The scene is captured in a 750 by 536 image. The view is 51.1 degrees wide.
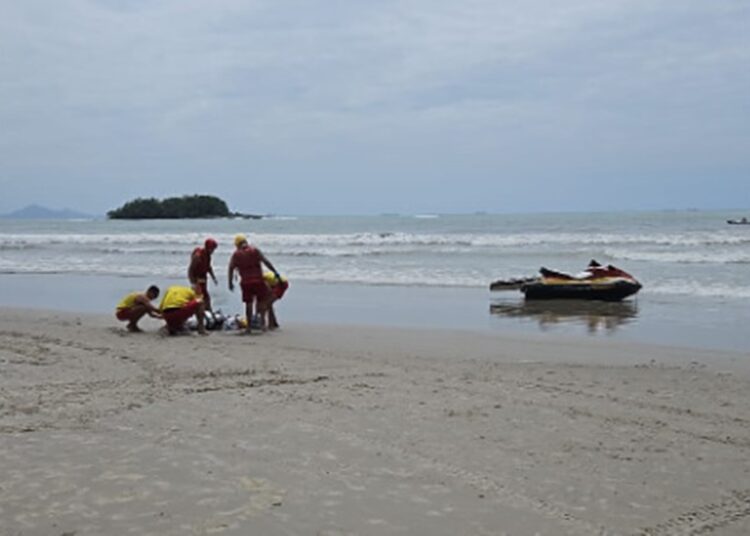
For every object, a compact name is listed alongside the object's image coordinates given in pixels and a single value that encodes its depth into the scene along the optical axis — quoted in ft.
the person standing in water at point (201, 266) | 40.09
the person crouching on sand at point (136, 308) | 37.19
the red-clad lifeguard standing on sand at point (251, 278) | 38.50
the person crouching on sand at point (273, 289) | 39.32
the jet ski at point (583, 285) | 52.03
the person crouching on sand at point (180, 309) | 36.29
